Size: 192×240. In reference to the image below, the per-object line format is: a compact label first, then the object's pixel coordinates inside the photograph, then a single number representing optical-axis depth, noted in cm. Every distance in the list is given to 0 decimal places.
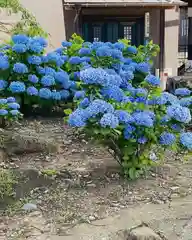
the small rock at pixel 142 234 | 245
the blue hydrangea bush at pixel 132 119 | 304
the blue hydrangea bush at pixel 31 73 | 450
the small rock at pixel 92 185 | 334
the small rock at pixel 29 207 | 302
